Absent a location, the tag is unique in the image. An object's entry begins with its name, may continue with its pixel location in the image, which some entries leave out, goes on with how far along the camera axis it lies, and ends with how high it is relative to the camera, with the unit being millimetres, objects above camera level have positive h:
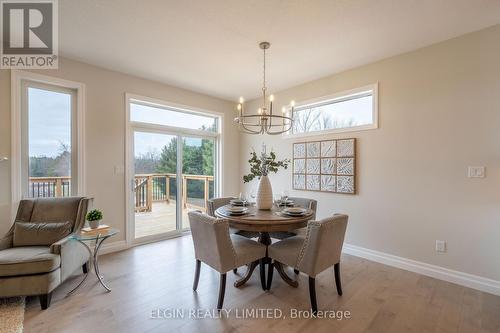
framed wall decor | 3484 -17
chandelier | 2667 +875
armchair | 2057 -864
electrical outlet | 2729 -951
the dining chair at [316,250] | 2025 -816
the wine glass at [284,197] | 3020 -425
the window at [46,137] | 2891 +363
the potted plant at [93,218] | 2512 -589
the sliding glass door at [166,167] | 3916 -54
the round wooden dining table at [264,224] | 2271 -584
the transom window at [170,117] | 3934 +881
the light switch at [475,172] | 2499 -70
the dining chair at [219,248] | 2098 -820
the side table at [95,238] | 2354 -748
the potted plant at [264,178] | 2764 -160
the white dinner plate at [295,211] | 2449 -500
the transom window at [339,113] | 3385 +836
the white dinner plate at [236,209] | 2511 -503
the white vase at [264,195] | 2764 -360
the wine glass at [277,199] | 3087 -463
